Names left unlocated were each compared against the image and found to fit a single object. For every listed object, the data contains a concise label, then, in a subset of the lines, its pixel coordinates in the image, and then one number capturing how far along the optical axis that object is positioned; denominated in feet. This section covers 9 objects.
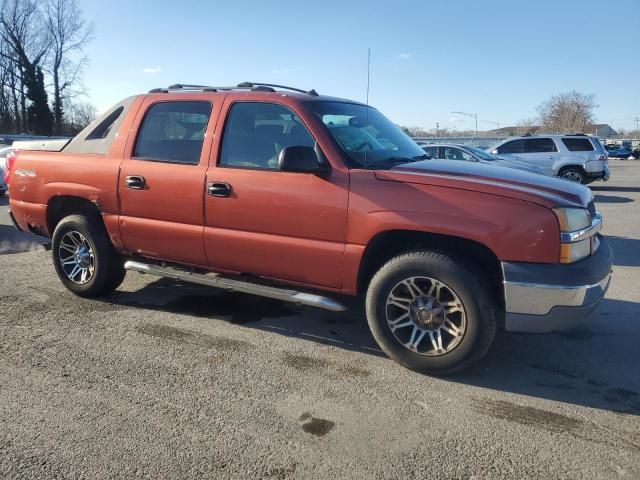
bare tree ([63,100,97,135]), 191.18
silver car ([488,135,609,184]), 51.83
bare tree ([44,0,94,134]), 184.55
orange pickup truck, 10.45
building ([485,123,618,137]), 302.04
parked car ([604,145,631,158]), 166.61
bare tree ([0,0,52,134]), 176.35
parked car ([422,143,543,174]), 43.31
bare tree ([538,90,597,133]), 272.92
